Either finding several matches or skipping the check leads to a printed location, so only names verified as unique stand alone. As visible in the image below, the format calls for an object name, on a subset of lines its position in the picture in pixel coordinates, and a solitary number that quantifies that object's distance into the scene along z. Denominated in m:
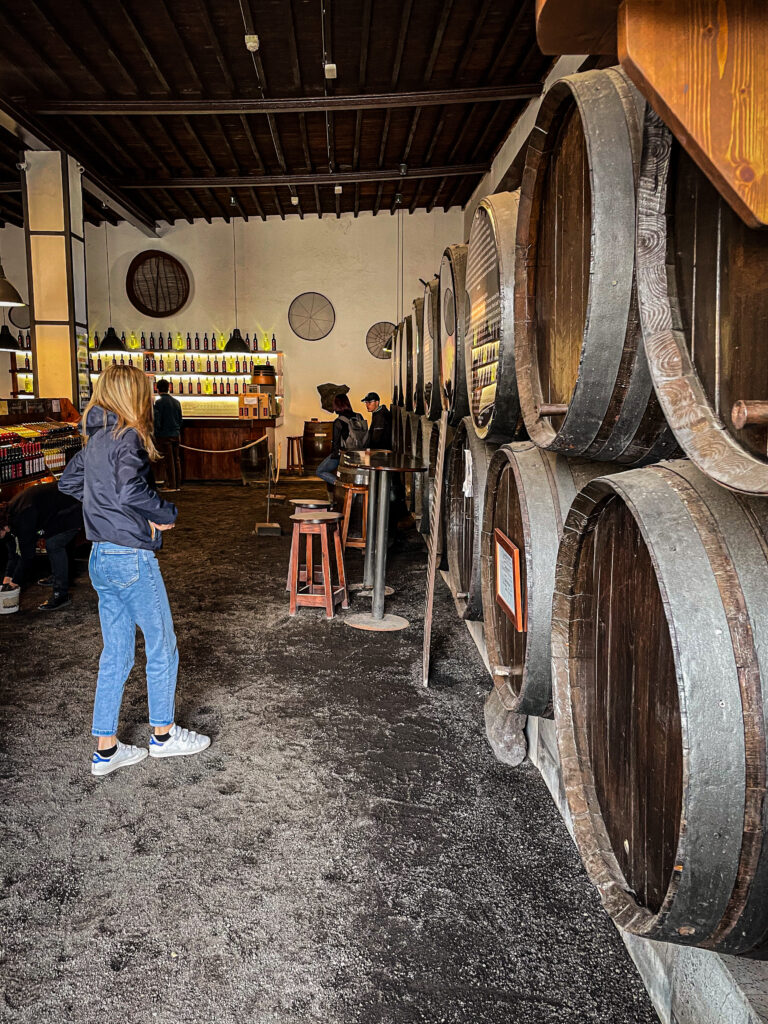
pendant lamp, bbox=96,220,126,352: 11.91
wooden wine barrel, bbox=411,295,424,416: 5.16
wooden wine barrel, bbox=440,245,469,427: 3.11
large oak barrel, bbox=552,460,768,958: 0.94
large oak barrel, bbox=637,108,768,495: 0.88
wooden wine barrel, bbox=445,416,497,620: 2.64
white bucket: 4.72
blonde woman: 2.67
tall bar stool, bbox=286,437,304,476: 13.57
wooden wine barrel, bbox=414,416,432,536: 5.13
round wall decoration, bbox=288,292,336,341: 13.55
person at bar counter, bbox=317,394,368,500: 6.90
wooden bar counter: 11.98
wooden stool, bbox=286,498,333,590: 5.16
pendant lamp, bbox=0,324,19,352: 11.70
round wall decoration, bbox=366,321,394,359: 13.58
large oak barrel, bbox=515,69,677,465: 1.28
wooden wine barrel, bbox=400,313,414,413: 5.86
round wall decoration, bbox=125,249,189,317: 13.41
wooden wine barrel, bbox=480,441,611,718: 1.83
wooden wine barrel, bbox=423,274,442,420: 4.06
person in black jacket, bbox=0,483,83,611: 4.82
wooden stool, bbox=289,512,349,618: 4.63
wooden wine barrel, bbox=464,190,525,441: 2.07
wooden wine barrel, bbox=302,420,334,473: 13.17
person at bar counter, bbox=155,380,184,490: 10.94
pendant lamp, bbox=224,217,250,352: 11.99
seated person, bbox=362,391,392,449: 7.06
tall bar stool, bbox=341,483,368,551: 6.23
